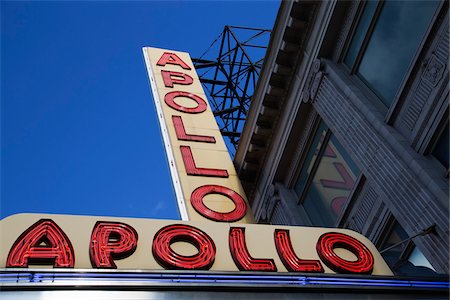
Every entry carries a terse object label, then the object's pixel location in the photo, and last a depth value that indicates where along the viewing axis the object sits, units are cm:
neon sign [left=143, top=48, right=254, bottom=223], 1135
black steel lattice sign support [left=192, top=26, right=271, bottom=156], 2714
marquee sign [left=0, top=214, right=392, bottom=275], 697
